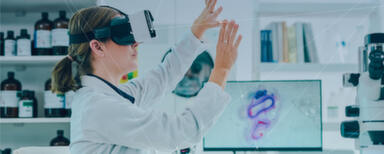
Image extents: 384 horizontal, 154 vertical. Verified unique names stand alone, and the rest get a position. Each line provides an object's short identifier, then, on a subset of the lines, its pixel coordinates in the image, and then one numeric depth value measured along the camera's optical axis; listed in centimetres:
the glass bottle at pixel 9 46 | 189
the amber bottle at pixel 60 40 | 187
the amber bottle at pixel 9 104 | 189
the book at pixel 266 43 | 202
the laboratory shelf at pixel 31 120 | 183
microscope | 125
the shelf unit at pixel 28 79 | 210
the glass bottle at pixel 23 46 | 188
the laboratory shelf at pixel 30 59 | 185
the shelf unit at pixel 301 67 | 199
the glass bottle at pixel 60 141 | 196
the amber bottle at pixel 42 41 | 189
